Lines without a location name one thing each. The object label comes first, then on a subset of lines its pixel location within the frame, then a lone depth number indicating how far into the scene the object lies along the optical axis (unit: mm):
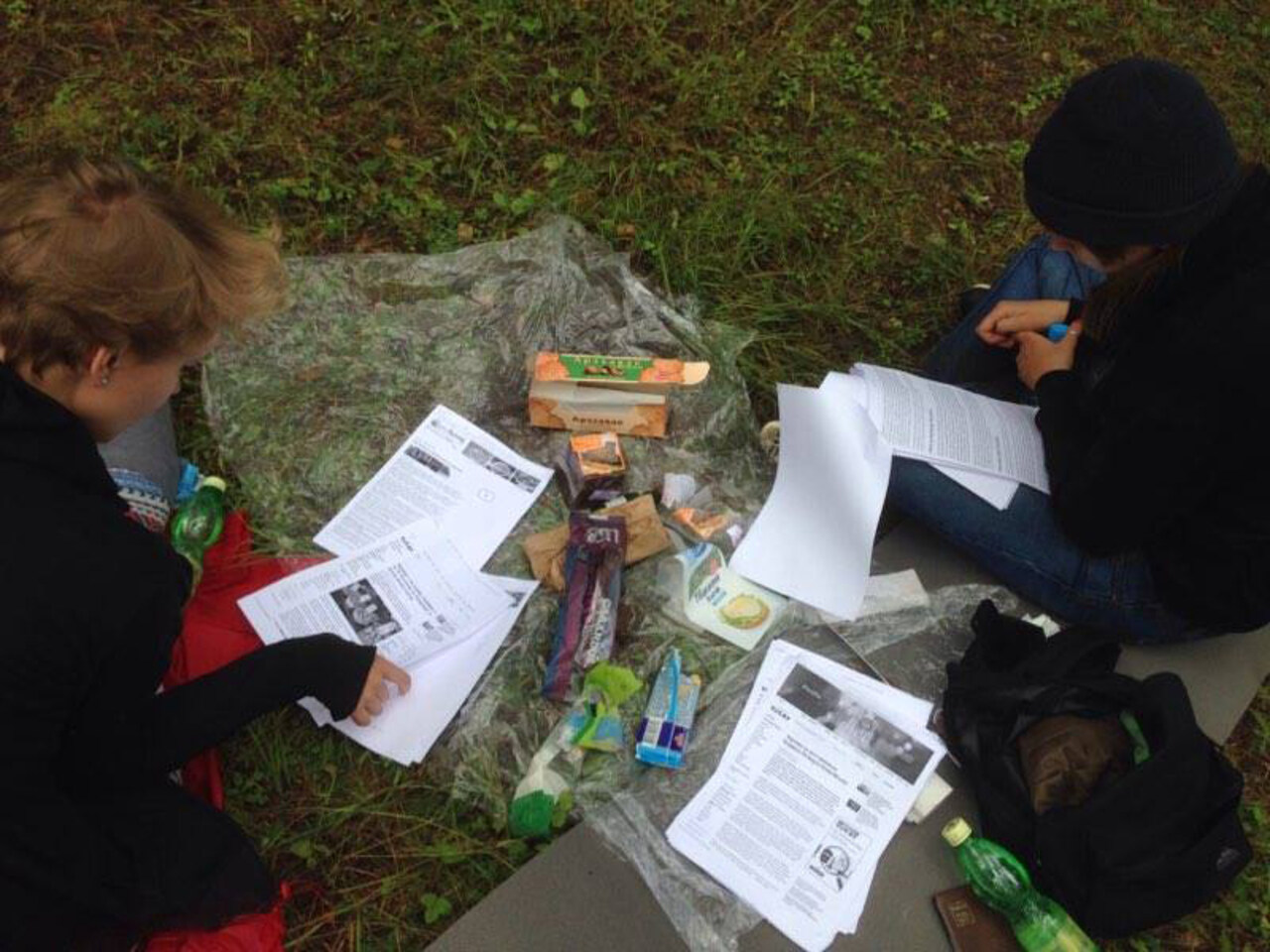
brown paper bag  1957
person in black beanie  1470
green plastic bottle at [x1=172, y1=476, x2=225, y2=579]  1913
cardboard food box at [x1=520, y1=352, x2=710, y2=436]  2107
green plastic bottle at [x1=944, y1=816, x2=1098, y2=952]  1631
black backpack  1604
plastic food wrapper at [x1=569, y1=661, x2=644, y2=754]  1776
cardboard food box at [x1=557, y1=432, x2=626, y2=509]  2057
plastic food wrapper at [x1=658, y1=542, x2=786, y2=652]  1933
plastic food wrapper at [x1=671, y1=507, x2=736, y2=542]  2033
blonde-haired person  1192
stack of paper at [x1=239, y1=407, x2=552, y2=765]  1821
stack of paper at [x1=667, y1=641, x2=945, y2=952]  1680
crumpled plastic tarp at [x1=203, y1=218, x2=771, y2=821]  1915
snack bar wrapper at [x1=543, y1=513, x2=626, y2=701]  1835
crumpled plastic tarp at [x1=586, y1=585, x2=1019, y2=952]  1656
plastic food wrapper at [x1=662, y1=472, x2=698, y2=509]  2078
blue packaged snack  1763
